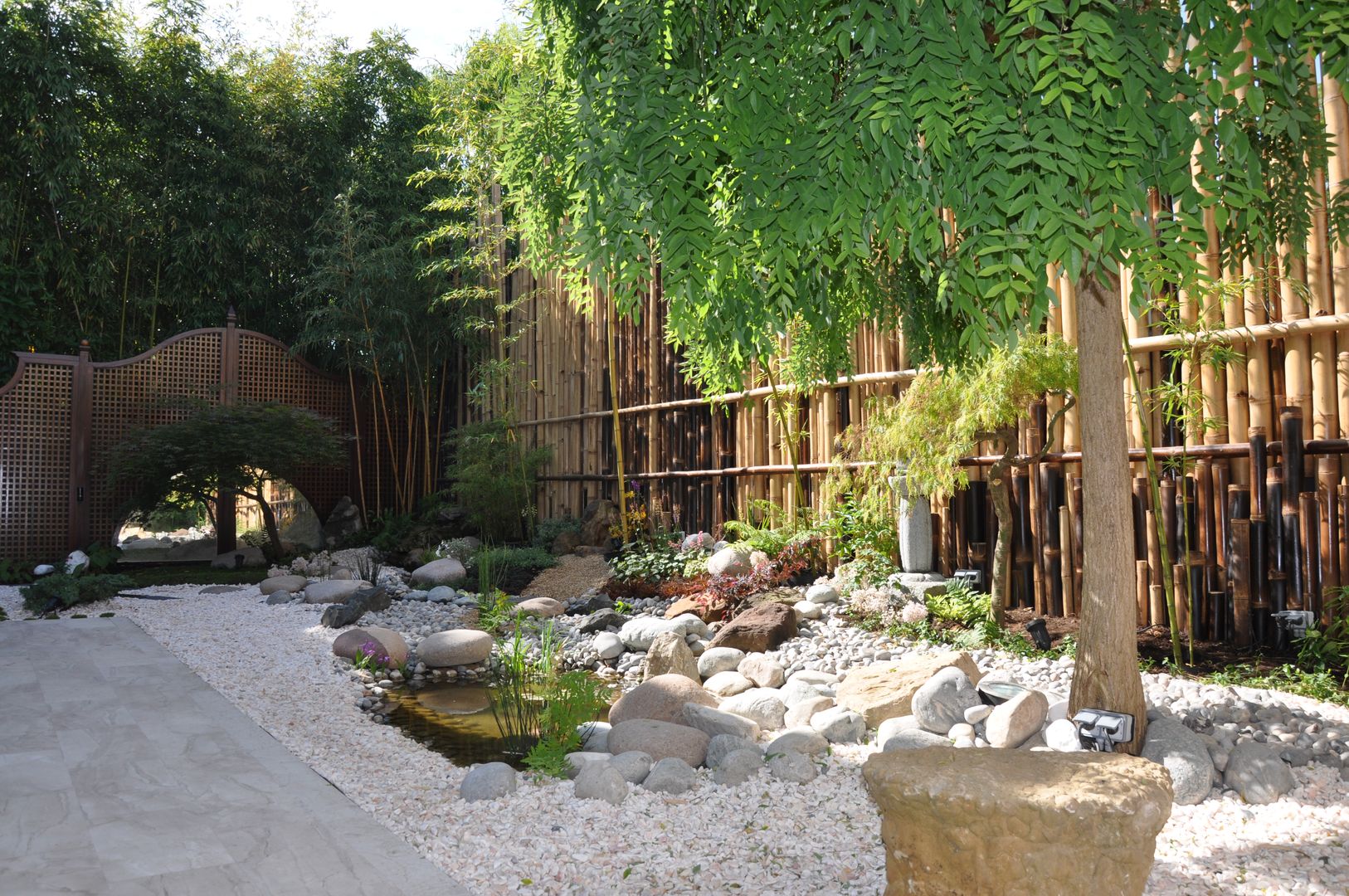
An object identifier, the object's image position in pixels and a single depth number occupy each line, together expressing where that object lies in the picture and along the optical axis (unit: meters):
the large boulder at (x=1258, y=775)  2.72
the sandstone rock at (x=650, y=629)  5.56
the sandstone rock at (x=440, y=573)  8.02
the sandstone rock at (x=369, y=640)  5.25
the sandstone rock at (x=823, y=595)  5.87
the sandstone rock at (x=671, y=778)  2.98
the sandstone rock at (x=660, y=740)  3.30
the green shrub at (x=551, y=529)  9.05
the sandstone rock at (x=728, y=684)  4.60
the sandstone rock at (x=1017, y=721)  3.25
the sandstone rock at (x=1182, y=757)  2.74
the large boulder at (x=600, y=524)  8.70
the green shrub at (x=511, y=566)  7.59
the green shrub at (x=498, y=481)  9.99
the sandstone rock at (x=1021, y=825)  1.73
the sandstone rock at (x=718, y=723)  3.56
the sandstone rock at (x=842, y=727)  3.55
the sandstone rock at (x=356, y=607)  6.23
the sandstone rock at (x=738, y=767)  3.06
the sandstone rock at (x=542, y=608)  6.45
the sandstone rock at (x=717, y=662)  4.96
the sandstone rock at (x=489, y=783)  2.88
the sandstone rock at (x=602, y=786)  2.85
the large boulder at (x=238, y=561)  9.91
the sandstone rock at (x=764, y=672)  4.68
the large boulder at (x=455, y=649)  5.34
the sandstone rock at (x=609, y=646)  5.44
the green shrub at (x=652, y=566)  7.16
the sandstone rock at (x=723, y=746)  3.26
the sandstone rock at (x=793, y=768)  3.05
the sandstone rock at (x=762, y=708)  3.94
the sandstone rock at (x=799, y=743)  3.31
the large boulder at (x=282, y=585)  7.82
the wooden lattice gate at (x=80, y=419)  9.59
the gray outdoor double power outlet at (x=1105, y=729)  2.77
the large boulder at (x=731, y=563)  6.43
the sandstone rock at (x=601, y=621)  6.01
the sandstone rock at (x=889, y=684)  3.75
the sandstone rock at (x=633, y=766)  3.07
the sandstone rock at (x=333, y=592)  7.23
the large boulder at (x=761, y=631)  5.21
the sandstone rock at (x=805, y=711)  3.86
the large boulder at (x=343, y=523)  11.51
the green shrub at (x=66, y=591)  6.89
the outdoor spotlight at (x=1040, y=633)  4.54
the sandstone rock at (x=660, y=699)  3.86
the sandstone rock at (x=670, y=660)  4.84
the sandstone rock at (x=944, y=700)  3.51
